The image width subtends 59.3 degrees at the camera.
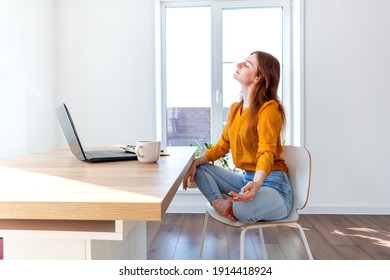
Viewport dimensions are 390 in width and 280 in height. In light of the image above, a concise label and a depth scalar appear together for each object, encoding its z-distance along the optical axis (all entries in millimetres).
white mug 1096
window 3225
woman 1290
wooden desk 542
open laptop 1062
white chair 1335
